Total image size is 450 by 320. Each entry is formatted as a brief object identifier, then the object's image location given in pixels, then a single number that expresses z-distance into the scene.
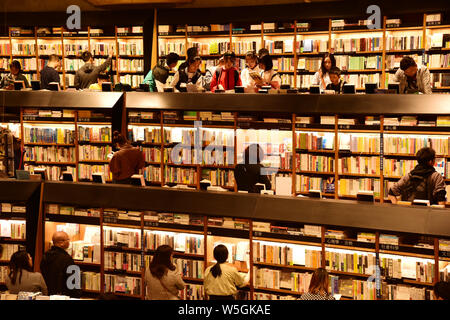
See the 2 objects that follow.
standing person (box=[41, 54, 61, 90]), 10.10
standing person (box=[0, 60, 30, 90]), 9.51
